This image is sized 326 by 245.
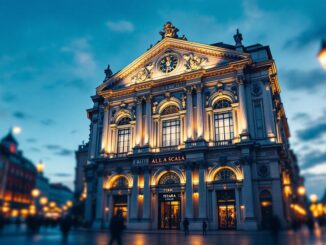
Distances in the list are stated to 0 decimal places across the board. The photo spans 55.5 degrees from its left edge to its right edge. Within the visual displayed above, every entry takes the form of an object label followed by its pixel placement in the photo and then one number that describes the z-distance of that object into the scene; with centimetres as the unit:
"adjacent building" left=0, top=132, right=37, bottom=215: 7612
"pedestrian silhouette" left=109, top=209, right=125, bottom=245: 1294
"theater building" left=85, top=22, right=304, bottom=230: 3209
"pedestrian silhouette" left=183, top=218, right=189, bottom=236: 2526
